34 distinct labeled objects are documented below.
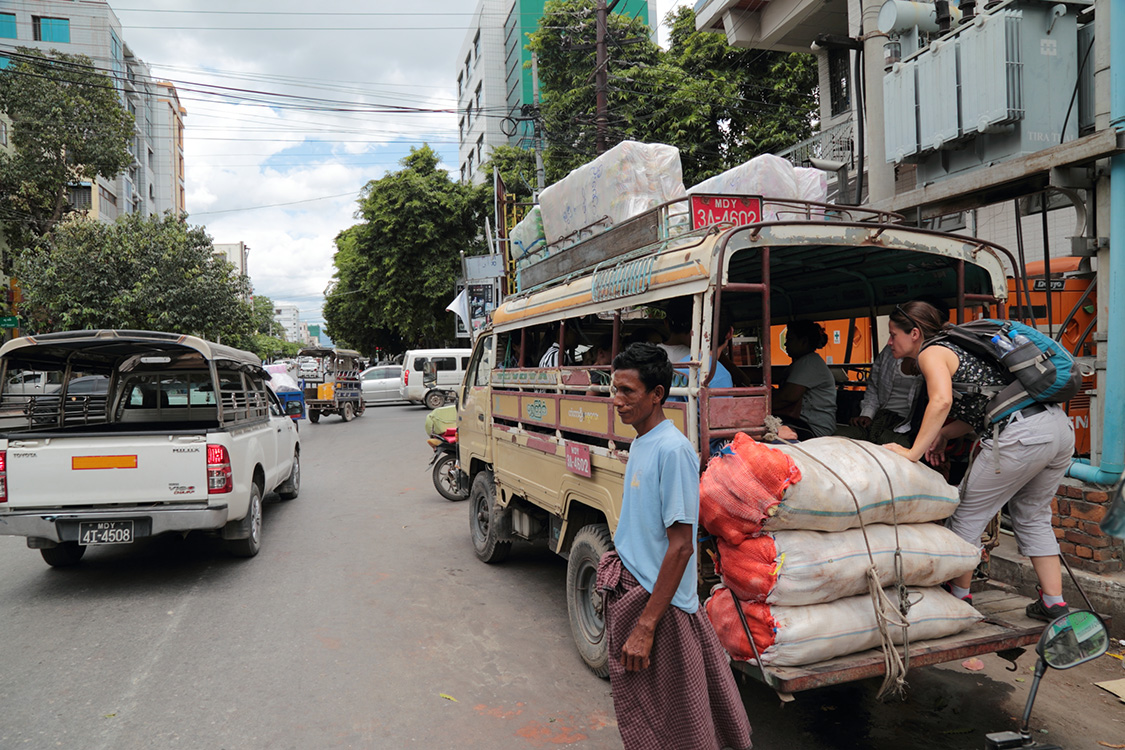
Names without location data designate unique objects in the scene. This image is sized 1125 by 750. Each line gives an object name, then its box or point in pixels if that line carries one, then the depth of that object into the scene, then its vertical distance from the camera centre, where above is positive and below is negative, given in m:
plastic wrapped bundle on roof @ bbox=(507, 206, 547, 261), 5.80 +1.03
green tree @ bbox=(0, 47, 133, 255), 21.56 +7.22
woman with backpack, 3.23 -0.47
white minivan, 24.25 -0.13
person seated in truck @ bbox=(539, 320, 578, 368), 4.76 +0.06
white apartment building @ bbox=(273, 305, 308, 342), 191.38 +13.01
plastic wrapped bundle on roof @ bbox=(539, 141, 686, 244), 4.30 +1.06
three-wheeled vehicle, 21.09 -0.53
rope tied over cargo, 2.76 -1.04
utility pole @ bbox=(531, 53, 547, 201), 15.28 +4.21
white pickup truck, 5.32 -0.74
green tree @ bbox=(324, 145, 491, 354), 27.58 +4.84
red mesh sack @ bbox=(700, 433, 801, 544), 2.79 -0.52
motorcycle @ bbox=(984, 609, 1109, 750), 2.45 -1.02
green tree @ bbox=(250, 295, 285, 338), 86.41 +6.44
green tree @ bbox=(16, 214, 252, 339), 19.88 +2.64
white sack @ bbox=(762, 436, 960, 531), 2.82 -0.57
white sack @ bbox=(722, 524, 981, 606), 2.76 -0.84
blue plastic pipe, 4.45 +0.25
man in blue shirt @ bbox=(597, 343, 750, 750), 2.29 -0.80
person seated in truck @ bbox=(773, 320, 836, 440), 4.28 -0.24
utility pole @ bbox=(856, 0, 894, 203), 7.41 +2.62
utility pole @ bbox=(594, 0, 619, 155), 13.72 +5.48
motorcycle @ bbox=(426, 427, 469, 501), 9.09 -1.31
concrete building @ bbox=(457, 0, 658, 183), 38.38 +17.38
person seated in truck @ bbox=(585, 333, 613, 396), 4.89 +0.04
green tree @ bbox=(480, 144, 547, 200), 23.20 +6.34
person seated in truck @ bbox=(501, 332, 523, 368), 5.74 +0.08
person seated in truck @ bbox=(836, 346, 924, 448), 3.97 -0.30
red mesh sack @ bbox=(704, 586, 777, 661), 2.73 -1.04
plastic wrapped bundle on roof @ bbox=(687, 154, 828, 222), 4.22 +1.00
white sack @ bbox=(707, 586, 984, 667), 2.71 -1.07
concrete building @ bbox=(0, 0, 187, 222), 36.60 +17.61
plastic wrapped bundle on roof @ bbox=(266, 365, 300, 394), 18.98 -0.40
